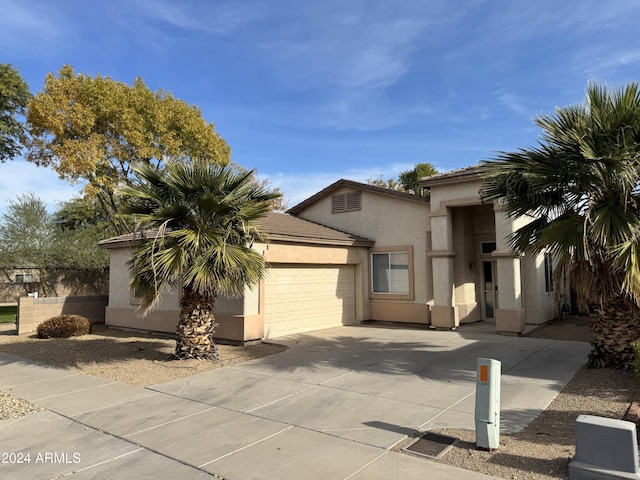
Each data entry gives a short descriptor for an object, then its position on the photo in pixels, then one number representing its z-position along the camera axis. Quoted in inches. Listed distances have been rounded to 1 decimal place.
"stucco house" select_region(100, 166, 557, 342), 517.3
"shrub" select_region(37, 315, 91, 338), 564.1
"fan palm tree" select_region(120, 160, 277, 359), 367.9
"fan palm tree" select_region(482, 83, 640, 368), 300.2
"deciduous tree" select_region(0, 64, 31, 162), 752.3
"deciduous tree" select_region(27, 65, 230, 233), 735.7
